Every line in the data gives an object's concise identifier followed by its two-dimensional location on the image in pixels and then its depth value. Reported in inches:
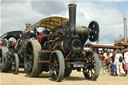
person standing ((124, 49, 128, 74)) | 469.4
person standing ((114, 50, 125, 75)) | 463.2
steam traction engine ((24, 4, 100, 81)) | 328.8
